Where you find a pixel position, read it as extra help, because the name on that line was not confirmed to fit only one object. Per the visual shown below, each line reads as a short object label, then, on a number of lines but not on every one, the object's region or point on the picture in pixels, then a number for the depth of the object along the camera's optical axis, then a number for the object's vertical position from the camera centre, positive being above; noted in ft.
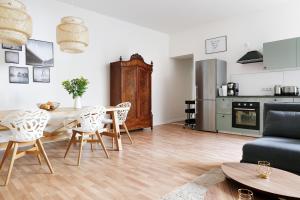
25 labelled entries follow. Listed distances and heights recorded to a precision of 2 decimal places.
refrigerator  17.33 +0.67
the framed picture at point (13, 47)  12.24 +2.94
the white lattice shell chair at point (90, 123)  9.86 -1.27
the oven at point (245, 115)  15.17 -1.44
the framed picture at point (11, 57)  12.32 +2.37
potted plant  11.56 +0.47
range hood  15.64 +2.91
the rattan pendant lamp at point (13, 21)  7.19 +2.65
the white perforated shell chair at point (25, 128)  7.57 -1.20
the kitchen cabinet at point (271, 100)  13.78 -0.30
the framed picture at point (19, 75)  12.47 +1.34
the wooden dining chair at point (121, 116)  13.12 -1.24
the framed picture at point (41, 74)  13.47 +1.45
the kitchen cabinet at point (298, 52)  13.73 +2.83
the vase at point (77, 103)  11.70 -0.37
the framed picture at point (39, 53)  13.19 +2.81
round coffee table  4.31 -1.97
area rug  6.33 -3.04
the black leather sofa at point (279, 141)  6.94 -1.72
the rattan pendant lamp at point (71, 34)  9.82 +2.97
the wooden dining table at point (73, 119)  9.33 -1.36
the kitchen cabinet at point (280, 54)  13.96 +2.89
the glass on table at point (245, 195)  3.72 -1.80
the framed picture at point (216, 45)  18.61 +4.67
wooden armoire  16.76 +0.68
